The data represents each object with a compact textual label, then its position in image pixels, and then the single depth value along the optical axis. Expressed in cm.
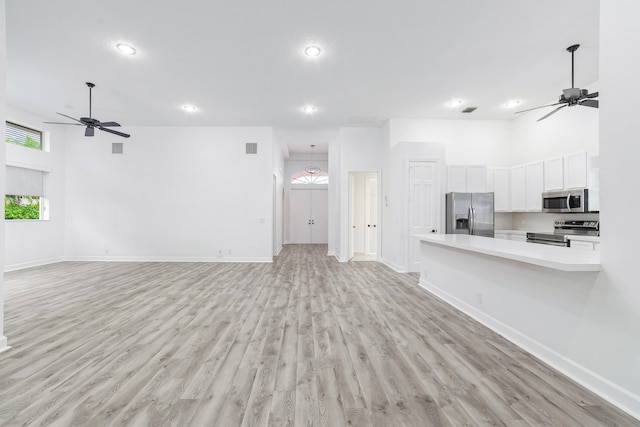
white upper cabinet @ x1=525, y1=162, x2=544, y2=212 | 536
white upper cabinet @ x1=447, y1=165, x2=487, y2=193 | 589
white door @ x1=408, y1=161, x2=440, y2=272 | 577
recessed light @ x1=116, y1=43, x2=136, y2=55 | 362
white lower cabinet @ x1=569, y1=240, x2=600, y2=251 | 399
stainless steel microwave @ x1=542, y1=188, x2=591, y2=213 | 433
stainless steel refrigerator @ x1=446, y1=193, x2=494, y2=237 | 554
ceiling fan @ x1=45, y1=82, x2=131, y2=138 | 478
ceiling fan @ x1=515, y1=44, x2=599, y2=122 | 353
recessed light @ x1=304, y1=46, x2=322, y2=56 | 369
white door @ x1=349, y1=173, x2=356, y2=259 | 725
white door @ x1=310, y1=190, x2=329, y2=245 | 1141
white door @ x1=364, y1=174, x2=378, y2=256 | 835
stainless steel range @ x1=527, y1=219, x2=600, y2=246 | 421
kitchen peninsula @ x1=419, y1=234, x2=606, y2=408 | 201
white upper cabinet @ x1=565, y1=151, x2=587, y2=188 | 452
